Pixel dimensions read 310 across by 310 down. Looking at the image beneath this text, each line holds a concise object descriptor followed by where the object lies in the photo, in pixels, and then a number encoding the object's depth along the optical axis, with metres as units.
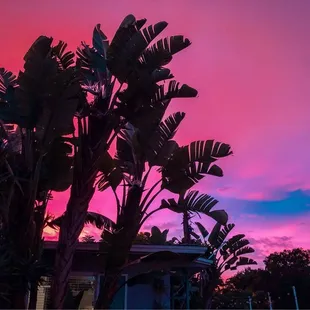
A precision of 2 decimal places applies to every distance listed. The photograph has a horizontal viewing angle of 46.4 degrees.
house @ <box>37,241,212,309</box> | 7.80
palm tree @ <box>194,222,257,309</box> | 14.44
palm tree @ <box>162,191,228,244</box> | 7.07
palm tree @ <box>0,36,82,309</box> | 5.32
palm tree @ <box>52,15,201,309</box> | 5.99
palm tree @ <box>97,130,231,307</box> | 6.44
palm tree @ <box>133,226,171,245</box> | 11.62
